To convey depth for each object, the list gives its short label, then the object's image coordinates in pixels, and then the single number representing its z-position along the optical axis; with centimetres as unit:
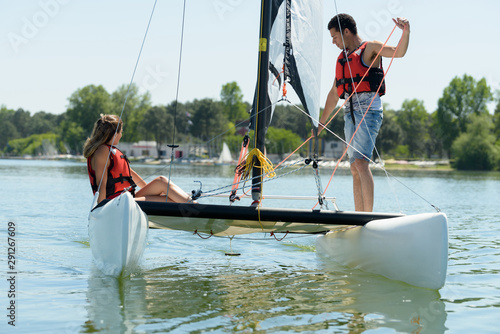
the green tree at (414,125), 7831
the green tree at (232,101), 9075
